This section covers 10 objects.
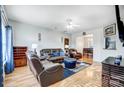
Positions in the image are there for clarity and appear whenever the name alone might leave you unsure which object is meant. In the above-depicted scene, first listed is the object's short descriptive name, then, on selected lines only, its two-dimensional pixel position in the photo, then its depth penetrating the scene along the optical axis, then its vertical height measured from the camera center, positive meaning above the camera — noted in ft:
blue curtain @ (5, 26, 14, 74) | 8.90 -0.39
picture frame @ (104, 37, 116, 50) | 12.41 +0.46
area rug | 8.39 -3.35
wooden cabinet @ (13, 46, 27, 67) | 10.85 -1.56
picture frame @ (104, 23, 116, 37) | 11.92 +2.80
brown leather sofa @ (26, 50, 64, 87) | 5.14 -2.14
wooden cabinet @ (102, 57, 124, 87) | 3.78 -1.71
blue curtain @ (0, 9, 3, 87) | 3.84 -1.33
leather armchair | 17.00 -2.25
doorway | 21.01 -0.75
